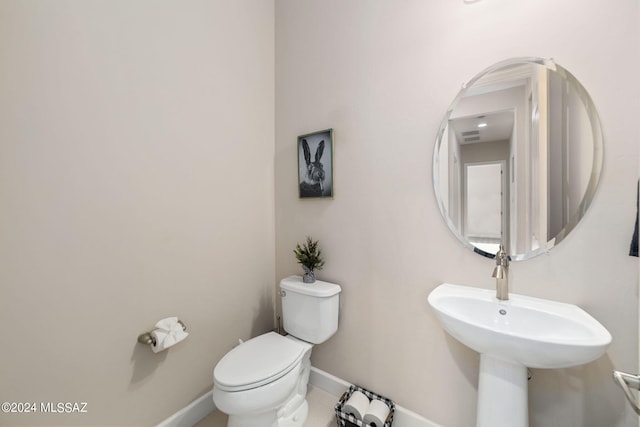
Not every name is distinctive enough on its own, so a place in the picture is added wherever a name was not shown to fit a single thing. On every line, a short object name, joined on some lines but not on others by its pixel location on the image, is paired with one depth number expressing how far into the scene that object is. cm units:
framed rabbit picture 159
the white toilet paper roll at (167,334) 118
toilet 109
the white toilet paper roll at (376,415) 124
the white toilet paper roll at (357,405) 129
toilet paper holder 117
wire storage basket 127
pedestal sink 77
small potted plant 157
